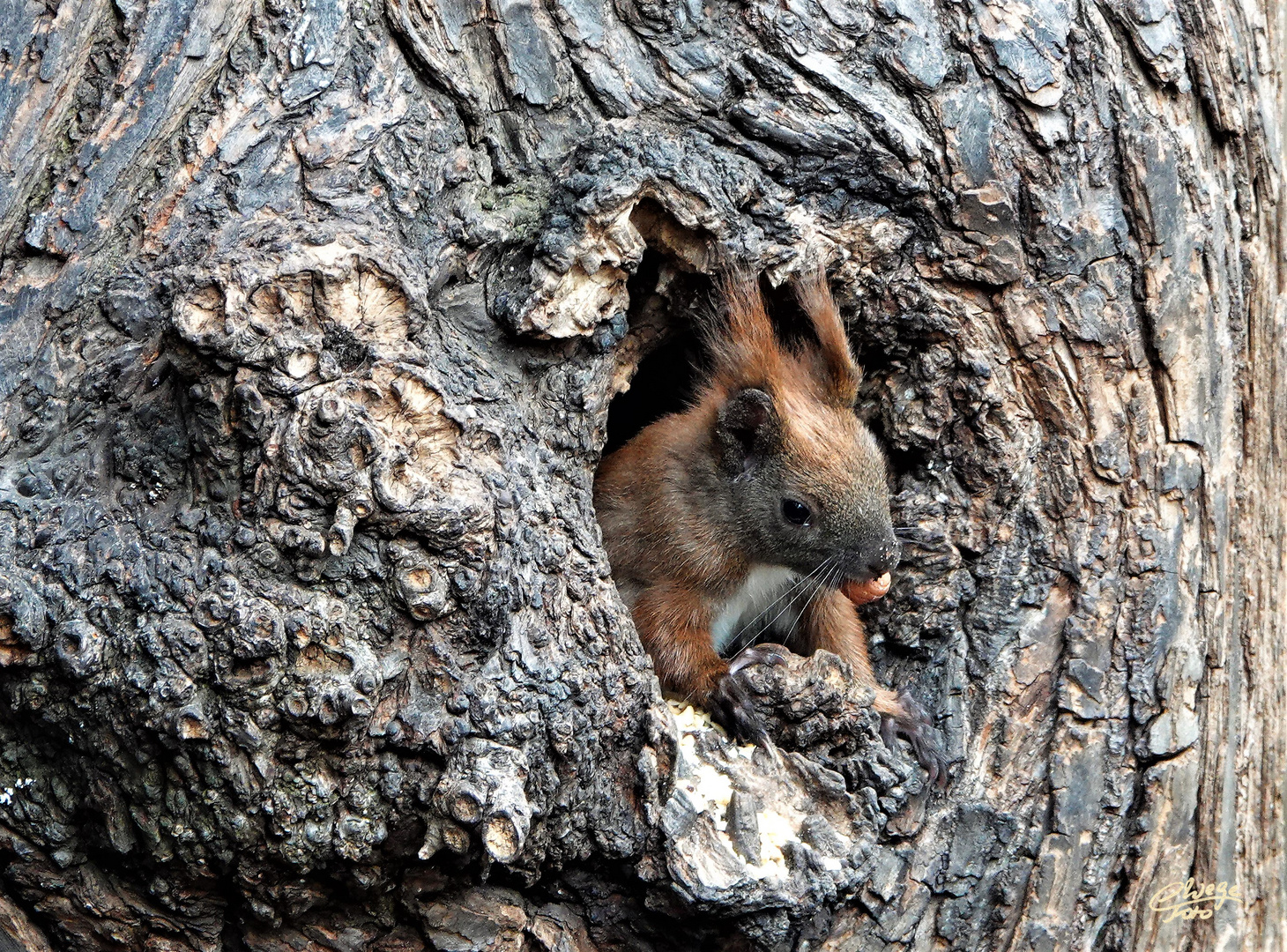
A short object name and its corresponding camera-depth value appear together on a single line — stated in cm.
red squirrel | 850
